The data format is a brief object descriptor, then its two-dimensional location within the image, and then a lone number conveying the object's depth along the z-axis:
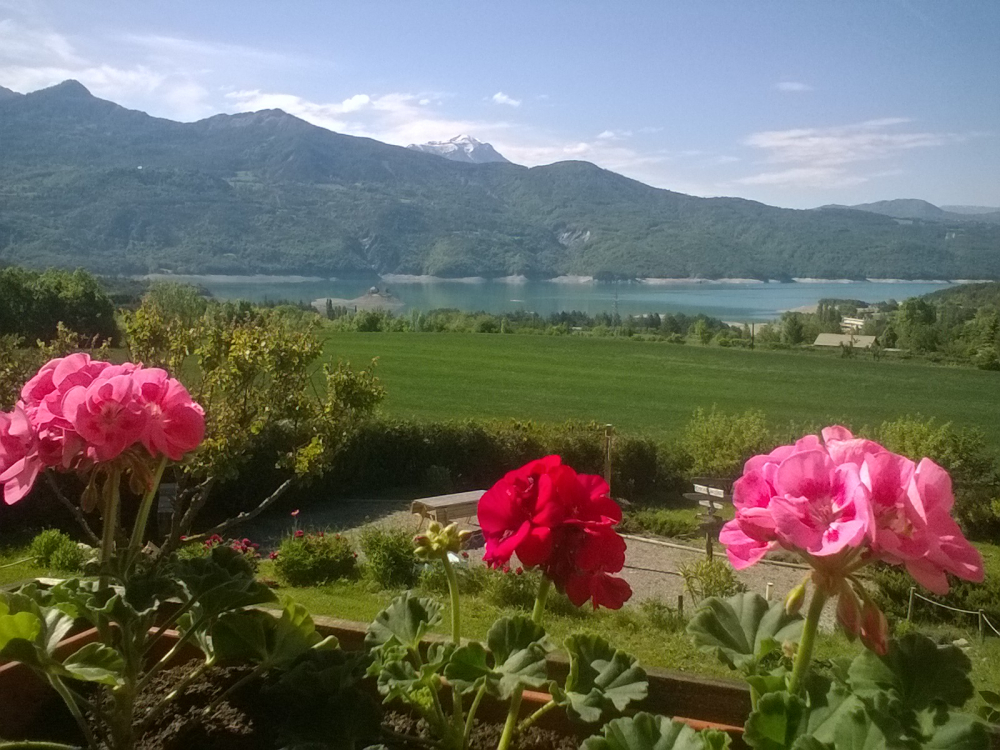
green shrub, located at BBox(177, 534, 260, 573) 6.34
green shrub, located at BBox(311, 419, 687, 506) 13.52
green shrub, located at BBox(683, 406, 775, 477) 14.57
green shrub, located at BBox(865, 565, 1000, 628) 7.36
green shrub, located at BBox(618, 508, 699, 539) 11.26
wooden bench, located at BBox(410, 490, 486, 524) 9.93
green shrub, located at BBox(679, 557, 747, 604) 7.22
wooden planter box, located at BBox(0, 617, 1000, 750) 1.15
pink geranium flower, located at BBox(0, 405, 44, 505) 1.07
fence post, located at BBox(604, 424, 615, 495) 11.51
